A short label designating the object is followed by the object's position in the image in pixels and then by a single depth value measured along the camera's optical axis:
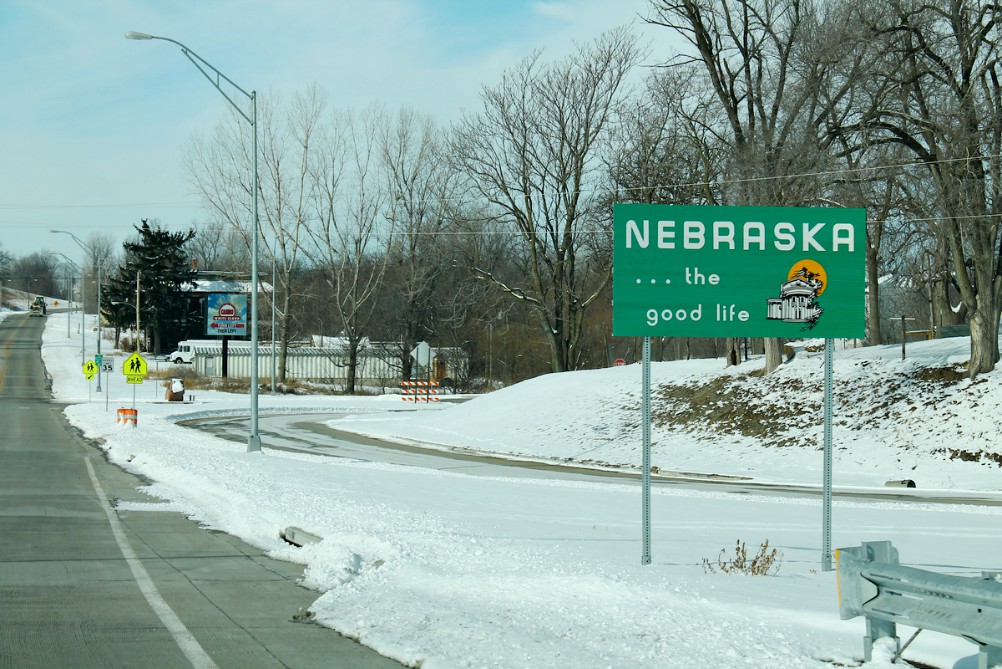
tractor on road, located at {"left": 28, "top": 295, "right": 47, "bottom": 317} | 163.75
